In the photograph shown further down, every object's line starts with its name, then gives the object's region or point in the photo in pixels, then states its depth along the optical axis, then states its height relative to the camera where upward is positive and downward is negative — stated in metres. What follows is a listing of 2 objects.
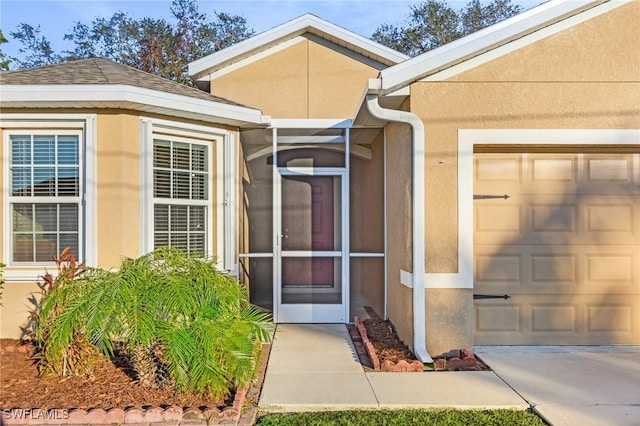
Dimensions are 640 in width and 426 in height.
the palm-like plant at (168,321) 4.14 -0.81
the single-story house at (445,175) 5.61 +0.56
